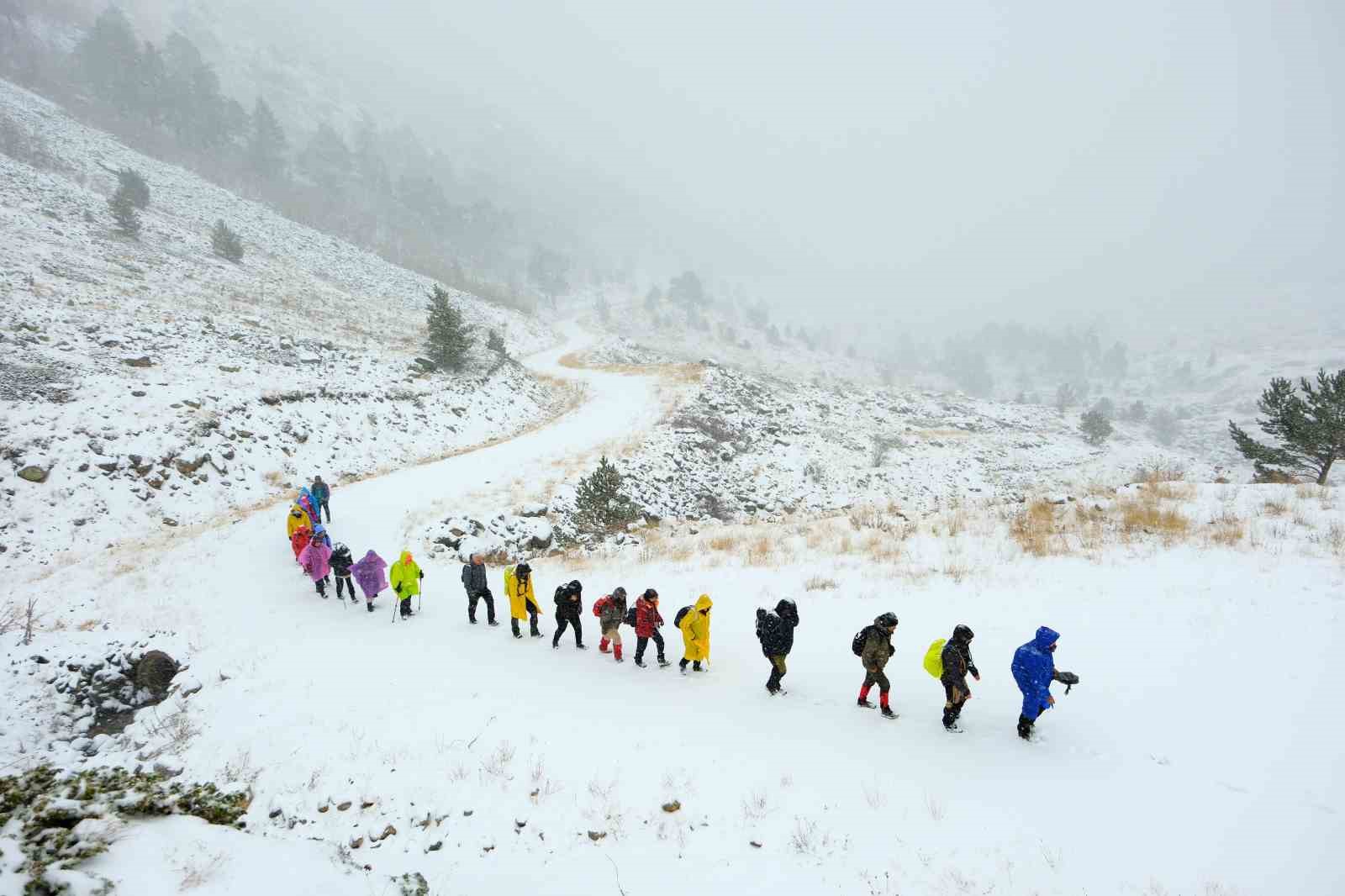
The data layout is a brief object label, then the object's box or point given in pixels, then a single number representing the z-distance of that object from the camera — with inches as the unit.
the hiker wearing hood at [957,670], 238.1
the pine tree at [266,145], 2135.8
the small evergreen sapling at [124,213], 1100.5
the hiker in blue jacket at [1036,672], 222.1
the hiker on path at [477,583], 385.1
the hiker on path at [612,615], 332.2
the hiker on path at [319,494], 557.3
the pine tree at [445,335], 1065.5
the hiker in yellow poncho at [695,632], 304.0
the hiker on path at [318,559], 434.9
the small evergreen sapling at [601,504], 660.1
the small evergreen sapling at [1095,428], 1523.1
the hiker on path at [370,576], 417.4
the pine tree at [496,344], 1309.1
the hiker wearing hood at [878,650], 254.8
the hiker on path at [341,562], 429.4
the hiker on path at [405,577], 397.4
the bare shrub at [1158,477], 541.0
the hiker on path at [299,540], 462.9
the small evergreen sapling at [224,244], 1264.8
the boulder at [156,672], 316.8
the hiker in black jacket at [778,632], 273.6
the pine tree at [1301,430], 542.3
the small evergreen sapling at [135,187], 1228.5
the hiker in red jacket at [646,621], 319.0
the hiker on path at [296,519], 478.0
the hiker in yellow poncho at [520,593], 360.5
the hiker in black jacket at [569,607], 341.4
